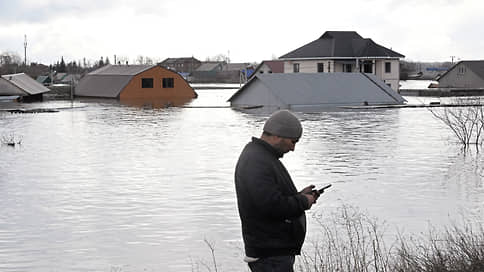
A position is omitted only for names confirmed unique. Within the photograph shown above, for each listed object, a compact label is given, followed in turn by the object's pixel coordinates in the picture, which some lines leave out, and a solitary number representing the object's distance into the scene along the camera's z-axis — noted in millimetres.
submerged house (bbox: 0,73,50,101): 54750
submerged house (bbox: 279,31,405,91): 60500
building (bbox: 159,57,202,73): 161625
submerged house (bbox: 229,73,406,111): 45312
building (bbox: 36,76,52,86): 94750
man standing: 5184
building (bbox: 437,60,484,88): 74062
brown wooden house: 59938
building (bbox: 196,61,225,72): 149100
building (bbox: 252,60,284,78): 88425
